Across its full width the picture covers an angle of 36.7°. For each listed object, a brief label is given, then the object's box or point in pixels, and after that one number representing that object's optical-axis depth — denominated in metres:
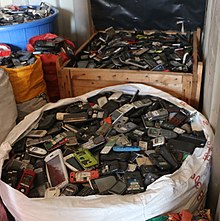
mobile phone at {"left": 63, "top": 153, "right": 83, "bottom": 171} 1.04
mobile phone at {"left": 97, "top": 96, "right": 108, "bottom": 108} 1.34
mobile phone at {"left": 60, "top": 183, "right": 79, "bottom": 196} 0.95
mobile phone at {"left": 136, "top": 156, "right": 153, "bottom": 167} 1.03
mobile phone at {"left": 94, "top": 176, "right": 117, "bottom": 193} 0.95
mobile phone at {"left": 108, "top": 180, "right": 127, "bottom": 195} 0.93
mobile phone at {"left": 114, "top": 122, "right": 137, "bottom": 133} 1.17
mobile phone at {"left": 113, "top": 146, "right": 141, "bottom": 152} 1.09
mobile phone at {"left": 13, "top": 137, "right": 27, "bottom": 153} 1.14
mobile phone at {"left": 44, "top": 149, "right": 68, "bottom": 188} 1.00
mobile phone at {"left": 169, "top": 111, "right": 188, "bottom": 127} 1.19
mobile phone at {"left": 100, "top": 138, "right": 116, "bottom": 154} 1.09
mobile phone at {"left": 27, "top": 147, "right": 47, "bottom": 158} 1.11
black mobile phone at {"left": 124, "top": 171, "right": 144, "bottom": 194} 0.94
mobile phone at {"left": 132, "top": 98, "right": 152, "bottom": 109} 1.29
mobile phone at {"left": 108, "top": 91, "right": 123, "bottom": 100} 1.35
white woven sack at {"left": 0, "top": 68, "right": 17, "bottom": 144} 1.21
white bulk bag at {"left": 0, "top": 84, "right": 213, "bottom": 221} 0.87
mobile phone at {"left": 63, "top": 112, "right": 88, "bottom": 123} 1.24
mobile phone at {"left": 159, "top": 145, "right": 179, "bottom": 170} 1.00
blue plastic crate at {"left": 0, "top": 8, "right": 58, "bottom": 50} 1.58
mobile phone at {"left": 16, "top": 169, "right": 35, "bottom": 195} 0.97
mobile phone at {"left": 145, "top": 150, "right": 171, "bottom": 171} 0.99
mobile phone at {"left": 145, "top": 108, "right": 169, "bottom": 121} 1.22
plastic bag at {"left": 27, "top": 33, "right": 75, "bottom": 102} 1.53
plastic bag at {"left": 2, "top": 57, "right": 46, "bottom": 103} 1.34
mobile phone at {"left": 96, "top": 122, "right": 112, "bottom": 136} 1.18
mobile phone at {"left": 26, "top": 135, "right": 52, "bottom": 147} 1.15
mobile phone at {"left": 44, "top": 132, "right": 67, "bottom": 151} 1.13
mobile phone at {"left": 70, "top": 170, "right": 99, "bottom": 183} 0.99
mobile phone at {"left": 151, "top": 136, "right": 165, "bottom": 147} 1.10
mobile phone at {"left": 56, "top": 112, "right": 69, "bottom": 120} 1.27
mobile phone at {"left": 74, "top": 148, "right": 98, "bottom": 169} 1.04
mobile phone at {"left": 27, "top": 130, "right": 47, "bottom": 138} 1.19
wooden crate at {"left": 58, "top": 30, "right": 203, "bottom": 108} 1.35
